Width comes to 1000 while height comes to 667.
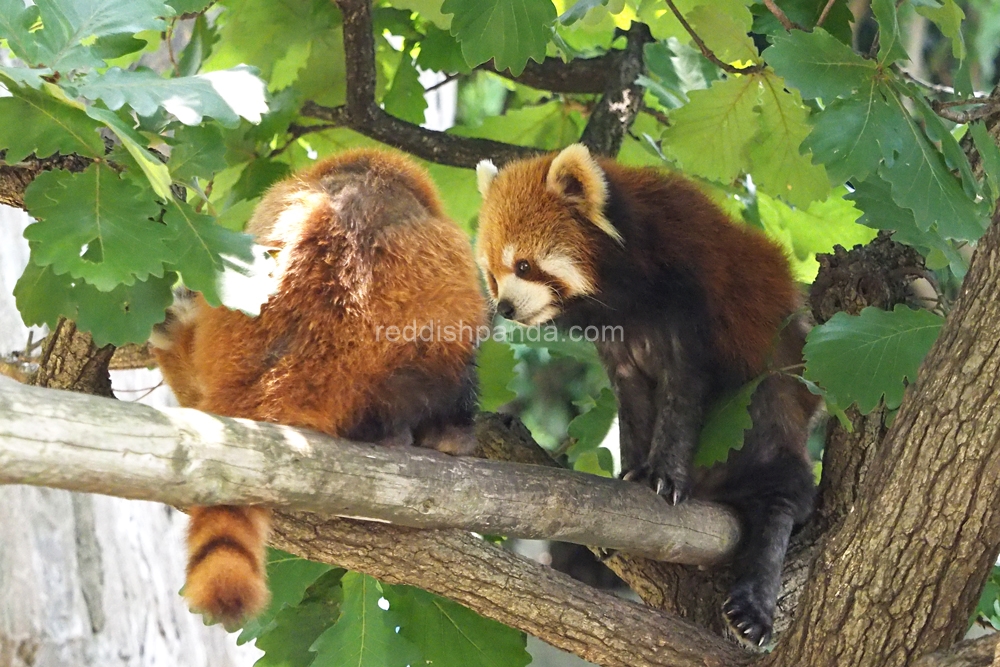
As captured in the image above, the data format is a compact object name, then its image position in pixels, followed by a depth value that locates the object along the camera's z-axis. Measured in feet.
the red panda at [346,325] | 13.06
